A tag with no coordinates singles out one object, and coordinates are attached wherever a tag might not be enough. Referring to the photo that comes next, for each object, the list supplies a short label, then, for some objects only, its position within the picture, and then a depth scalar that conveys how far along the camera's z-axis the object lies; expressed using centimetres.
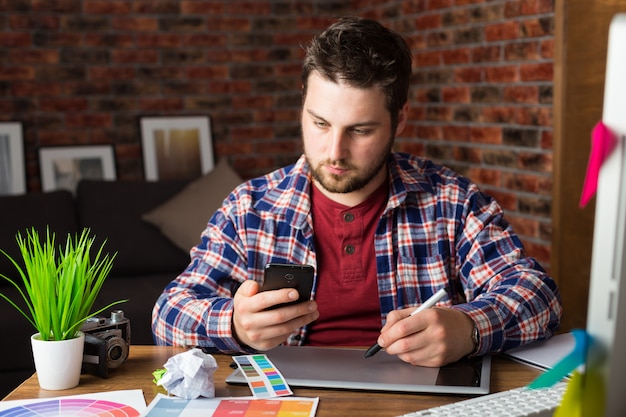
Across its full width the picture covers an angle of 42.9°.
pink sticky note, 72
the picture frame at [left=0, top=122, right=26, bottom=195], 402
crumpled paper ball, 127
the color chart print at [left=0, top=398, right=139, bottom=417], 123
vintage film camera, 139
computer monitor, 71
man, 176
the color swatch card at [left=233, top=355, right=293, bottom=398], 129
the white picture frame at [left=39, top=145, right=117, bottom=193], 414
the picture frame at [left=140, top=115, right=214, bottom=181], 434
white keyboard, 112
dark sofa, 338
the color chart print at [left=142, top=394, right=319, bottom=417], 120
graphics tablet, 131
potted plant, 134
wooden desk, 123
